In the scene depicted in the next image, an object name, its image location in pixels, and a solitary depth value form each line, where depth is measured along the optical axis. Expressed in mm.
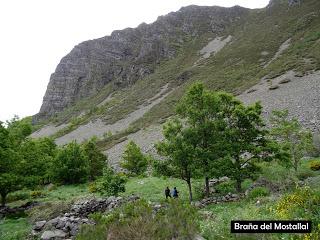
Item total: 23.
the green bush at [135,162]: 53719
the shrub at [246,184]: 29406
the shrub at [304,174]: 28508
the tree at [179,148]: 29039
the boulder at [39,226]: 21384
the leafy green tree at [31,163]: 31719
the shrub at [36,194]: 40156
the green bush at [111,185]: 32312
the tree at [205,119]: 28859
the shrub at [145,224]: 9680
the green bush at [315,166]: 30797
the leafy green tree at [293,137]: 31445
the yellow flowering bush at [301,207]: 11016
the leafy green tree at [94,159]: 53250
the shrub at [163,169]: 30406
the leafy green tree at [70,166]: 46656
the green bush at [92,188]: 38944
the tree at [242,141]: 27703
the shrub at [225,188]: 29472
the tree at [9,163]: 29084
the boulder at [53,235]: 18266
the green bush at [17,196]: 38603
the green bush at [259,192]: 22191
